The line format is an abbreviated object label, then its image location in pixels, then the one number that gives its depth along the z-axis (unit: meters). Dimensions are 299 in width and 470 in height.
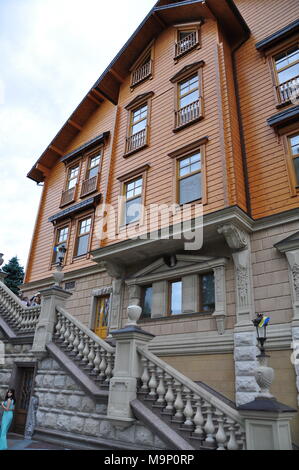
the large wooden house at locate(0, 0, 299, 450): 10.03
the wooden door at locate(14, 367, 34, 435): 9.79
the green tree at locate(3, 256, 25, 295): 32.25
